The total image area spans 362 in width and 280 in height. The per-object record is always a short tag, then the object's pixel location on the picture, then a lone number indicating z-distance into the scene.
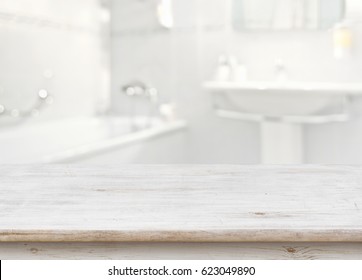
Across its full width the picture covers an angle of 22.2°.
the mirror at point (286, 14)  3.50
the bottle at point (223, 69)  3.60
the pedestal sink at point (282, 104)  3.64
